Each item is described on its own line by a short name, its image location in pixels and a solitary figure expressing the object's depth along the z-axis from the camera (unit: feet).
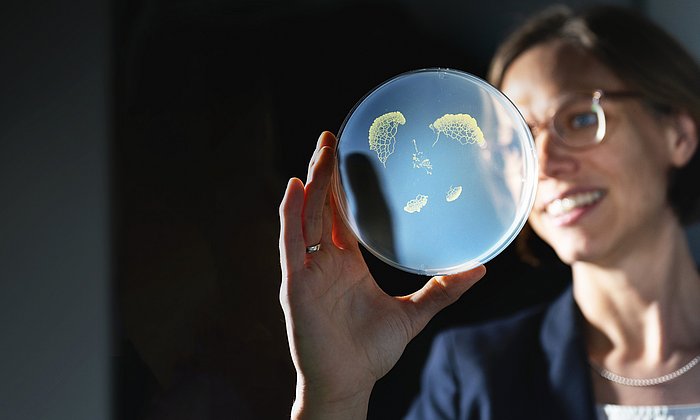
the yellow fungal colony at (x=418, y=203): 3.24
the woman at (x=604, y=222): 4.32
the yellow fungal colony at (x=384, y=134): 3.21
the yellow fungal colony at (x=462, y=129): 3.21
